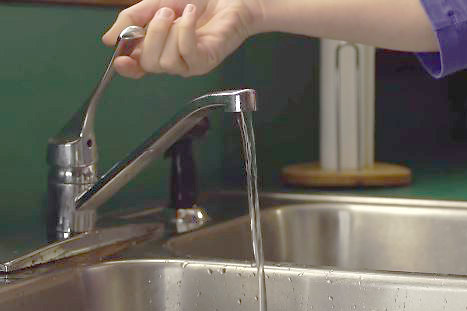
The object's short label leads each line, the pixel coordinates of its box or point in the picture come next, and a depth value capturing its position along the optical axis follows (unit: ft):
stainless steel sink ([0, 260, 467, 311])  5.64
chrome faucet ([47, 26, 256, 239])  5.94
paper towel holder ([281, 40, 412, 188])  7.36
